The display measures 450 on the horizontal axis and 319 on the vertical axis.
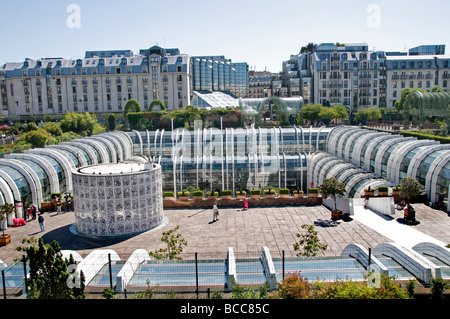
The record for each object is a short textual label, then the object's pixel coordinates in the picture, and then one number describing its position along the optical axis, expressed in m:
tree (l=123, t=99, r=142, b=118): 71.44
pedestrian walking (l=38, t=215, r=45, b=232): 23.23
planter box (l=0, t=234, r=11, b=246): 21.36
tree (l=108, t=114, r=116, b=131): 69.25
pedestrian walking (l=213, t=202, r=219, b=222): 25.80
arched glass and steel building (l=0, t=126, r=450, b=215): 26.90
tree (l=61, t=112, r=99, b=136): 59.47
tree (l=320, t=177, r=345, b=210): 25.98
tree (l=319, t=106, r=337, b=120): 70.56
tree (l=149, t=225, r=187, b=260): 16.58
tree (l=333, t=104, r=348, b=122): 71.62
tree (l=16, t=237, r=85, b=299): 11.63
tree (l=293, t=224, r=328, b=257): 16.64
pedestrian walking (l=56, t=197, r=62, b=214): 27.82
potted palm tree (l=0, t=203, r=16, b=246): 21.39
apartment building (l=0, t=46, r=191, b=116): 84.44
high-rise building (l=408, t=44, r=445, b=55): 98.69
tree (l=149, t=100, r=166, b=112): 73.14
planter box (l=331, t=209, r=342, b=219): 25.02
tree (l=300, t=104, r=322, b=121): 73.00
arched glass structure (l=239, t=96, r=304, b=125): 62.38
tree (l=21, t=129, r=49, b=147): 46.00
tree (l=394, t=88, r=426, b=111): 78.62
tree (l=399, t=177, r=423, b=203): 24.16
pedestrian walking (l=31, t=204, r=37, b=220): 26.08
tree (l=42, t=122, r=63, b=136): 54.91
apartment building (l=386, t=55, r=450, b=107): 88.19
